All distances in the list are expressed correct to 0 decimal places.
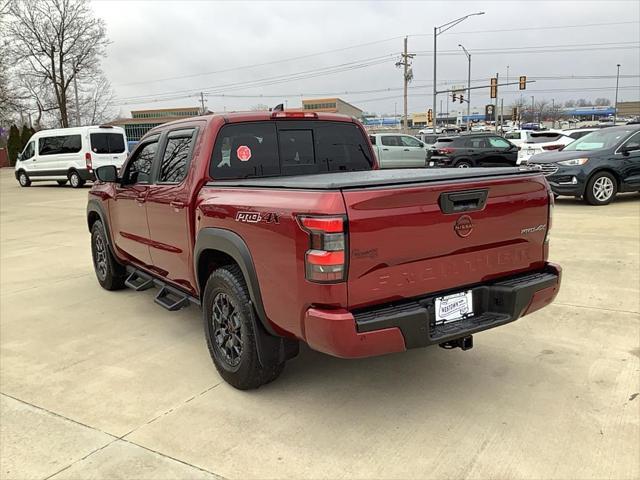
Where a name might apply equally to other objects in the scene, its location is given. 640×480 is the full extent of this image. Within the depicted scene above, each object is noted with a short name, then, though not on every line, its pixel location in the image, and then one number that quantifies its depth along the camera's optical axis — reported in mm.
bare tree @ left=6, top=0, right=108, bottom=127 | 42344
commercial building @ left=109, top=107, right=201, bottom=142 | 80706
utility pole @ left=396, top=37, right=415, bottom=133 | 45797
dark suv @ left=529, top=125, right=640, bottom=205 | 11188
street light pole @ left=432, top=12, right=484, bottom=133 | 33662
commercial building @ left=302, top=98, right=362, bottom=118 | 88131
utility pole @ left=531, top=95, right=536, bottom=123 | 103581
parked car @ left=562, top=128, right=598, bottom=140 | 19062
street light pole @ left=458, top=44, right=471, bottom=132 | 45262
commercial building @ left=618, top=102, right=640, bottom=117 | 114125
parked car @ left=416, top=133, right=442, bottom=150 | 35988
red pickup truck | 2688
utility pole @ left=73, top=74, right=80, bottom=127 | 46172
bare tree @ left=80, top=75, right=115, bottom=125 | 54156
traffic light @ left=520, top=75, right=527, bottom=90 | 40031
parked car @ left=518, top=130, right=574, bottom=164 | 15844
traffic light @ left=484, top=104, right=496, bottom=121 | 49769
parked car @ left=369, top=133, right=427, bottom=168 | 21547
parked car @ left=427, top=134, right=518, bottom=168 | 18391
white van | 20375
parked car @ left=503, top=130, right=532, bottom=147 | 20853
